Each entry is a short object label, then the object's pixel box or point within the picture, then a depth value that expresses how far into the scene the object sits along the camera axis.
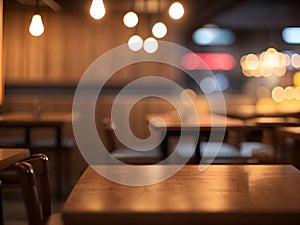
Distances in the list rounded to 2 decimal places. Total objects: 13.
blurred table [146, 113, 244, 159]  4.86
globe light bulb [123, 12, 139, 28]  5.56
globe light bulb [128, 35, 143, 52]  6.41
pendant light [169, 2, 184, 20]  5.32
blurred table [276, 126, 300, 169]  4.15
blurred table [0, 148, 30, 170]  2.63
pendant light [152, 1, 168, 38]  6.08
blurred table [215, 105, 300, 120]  6.68
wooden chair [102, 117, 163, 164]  5.07
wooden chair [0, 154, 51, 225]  1.98
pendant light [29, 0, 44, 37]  4.77
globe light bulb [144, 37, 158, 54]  6.63
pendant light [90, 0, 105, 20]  4.20
